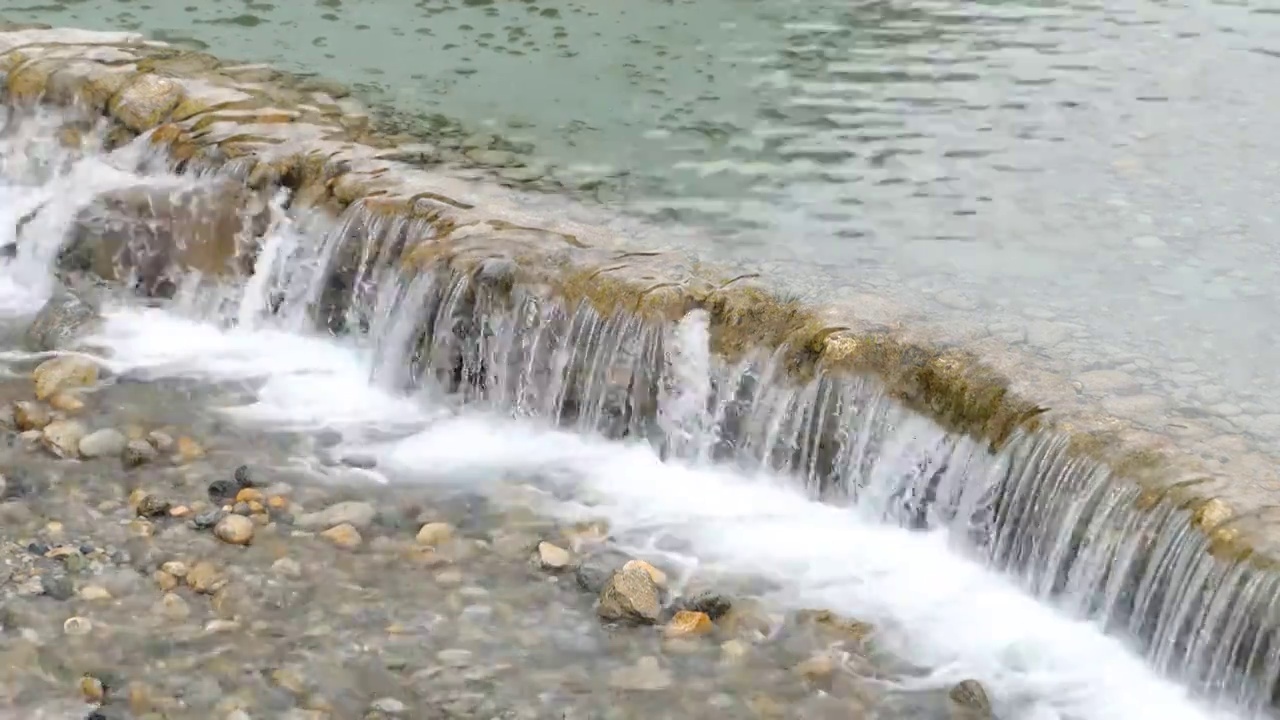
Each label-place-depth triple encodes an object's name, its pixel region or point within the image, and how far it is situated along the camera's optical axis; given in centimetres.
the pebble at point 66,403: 956
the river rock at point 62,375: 980
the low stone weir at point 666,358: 707
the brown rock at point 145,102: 1277
